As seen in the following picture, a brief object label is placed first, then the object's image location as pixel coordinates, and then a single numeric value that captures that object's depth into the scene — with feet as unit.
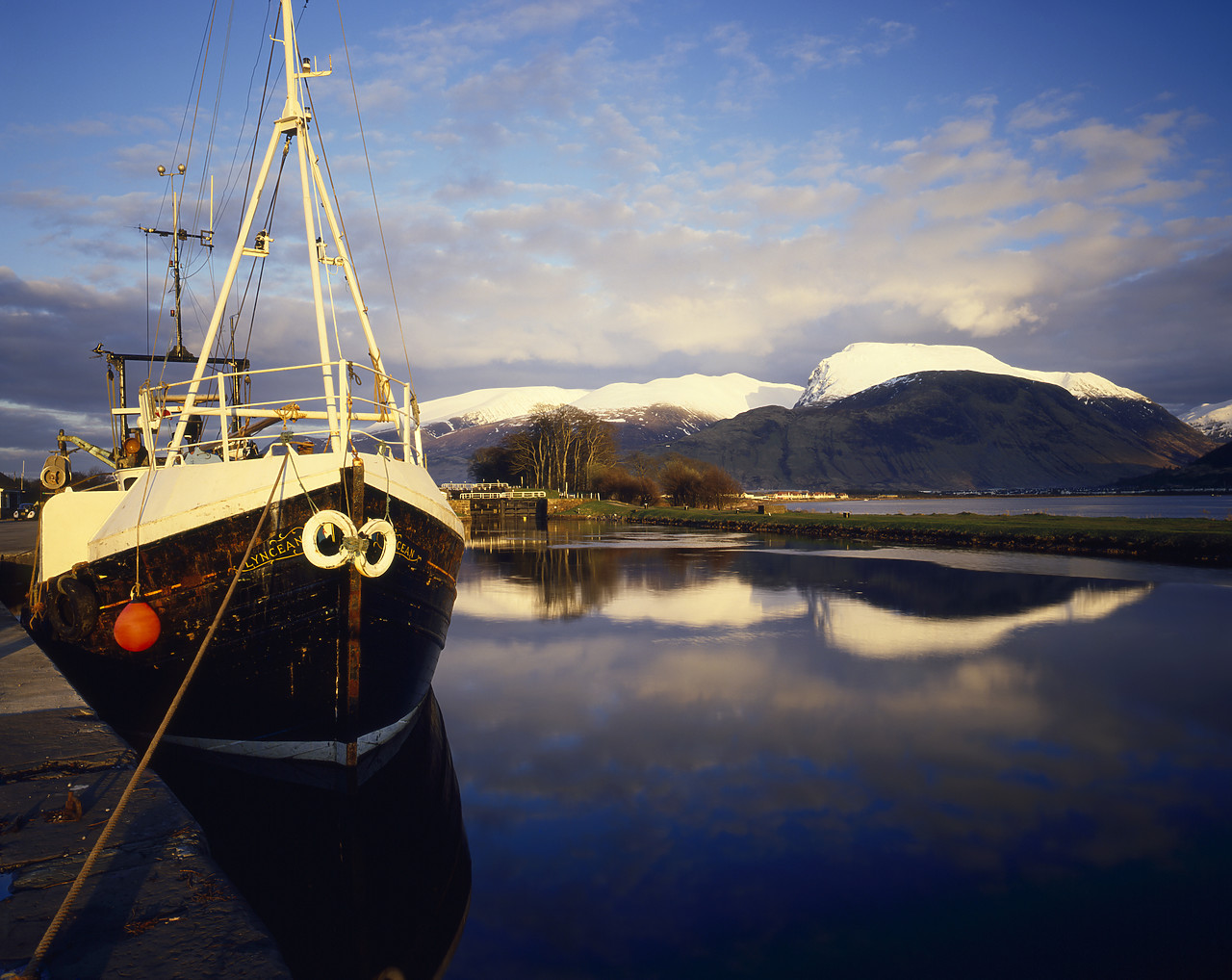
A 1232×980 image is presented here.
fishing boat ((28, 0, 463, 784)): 27.02
